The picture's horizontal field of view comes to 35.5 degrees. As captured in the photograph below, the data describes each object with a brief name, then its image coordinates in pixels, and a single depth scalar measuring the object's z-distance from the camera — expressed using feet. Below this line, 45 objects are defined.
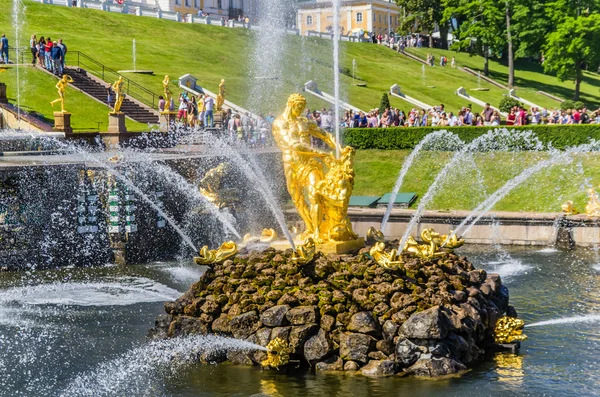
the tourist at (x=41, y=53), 132.05
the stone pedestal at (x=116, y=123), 103.60
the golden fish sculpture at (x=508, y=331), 46.52
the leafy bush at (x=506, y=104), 164.88
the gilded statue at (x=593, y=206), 81.10
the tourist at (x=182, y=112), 118.62
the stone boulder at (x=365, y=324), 42.63
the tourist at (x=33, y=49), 131.71
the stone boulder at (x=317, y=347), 42.74
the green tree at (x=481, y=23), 210.38
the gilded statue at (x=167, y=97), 114.41
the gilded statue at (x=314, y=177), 50.60
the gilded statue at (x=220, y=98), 119.85
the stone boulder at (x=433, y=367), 41.39
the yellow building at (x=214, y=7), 287.48
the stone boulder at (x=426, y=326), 41.47
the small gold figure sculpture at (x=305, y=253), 46.57
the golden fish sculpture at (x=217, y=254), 48.44
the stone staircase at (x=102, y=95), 124.47
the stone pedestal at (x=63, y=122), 100.89
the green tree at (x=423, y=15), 250.16
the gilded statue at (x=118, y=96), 100.83
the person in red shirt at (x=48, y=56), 130.21
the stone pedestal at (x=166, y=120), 118.11
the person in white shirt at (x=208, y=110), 115.75
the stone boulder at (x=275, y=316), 43.93
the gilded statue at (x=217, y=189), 87.45
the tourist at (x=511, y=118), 114.73
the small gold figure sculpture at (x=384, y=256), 46.21
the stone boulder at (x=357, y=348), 42.37
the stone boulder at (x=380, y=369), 41.63
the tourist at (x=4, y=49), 127.75
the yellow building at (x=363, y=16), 294.87
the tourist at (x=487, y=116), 115.65
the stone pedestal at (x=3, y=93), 109.29
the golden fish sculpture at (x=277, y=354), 43.11
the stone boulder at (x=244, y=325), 44.78
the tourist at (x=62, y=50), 129.58
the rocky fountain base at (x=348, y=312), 42.01
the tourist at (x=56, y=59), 128.67
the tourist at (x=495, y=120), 114.32
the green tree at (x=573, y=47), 194.29
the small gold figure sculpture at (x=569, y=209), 82.09
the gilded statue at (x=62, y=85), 98.57
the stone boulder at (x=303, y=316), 43.62
